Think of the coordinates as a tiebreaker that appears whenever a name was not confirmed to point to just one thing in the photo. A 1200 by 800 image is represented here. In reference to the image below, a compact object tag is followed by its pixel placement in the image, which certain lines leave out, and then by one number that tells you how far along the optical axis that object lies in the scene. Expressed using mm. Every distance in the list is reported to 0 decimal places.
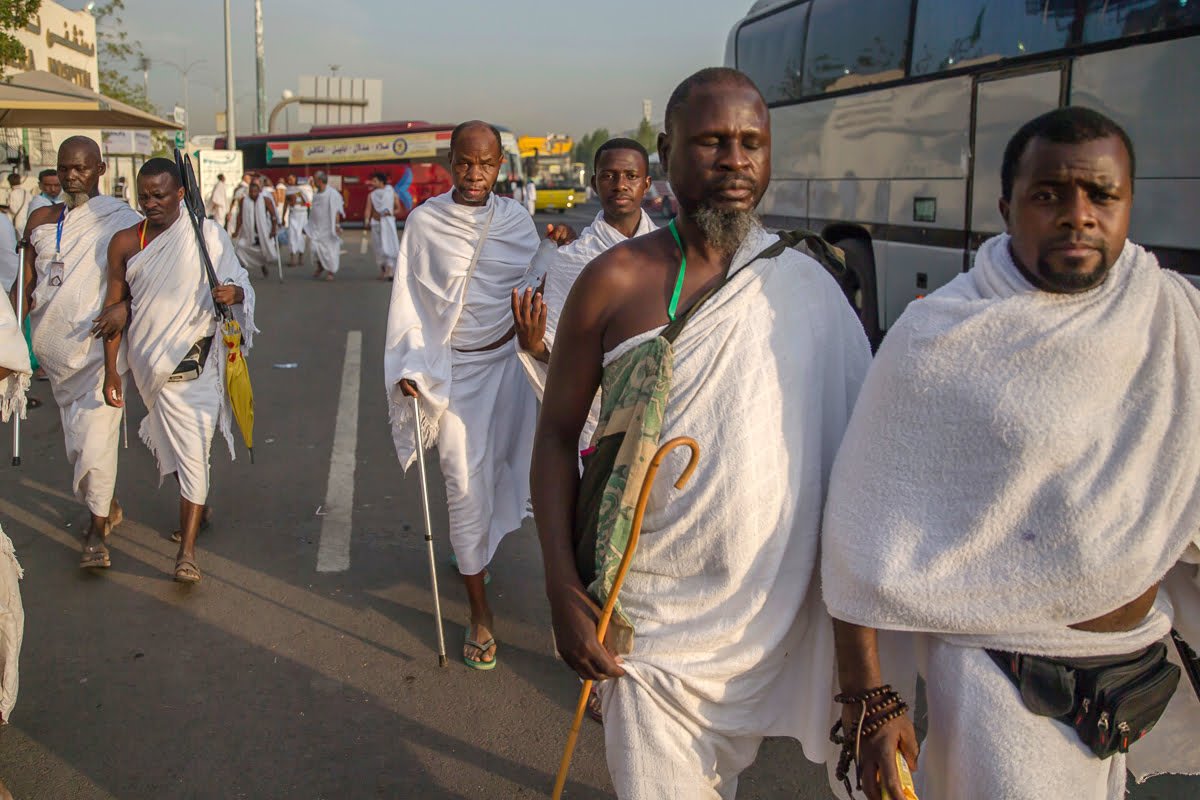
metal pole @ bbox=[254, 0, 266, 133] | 38531
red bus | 38188
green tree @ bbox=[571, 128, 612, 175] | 131338
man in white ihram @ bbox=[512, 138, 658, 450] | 4266
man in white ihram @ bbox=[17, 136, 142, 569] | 5523
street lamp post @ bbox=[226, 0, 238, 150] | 31516
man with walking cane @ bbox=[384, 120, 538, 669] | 4414
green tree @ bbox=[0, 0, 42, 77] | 13367
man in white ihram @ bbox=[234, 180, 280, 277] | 19750
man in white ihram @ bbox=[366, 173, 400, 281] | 18734
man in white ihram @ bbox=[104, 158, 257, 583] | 5363
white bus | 6711
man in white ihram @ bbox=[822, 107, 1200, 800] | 1842
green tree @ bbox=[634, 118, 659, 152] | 92562
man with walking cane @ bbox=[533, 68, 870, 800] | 2066
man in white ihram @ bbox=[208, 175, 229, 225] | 21547
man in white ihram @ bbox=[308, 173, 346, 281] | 18484
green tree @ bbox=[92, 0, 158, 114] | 26444
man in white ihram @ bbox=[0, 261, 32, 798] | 3283
